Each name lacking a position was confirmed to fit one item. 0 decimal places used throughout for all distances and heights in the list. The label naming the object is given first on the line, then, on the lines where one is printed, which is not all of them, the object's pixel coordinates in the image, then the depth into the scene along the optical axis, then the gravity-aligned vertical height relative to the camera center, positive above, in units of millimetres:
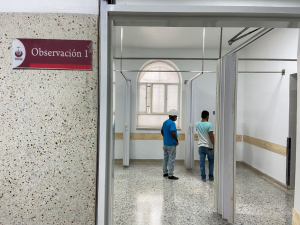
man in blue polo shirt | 4360 -647
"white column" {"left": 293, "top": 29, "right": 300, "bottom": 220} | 1857 -561
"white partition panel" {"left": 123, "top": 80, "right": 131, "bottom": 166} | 5266 -546
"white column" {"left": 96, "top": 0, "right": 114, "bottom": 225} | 1097 -26
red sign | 1079 +305
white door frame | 1090 +523
